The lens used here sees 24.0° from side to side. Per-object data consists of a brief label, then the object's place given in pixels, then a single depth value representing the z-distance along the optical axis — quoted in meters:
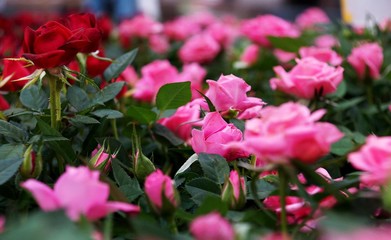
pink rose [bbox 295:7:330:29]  2.07
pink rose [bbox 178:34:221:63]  1.10
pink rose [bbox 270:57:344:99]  0.62
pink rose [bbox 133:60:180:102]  0.75
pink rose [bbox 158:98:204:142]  0.61
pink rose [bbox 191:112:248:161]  0.52
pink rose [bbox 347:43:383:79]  0.75
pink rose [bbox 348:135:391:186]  0.42
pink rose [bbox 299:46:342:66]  0.74
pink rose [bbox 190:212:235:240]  0.40
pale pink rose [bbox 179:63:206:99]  0.78
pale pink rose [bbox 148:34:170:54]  1.68
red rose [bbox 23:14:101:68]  0.52
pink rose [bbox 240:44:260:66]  1.02
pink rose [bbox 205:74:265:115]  0.55
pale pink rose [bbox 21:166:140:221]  0.42
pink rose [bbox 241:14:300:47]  1.06
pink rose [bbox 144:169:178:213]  0.46
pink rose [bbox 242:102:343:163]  0.42
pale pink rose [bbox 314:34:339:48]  1.17
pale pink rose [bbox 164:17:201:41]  1.84
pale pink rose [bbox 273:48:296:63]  1.05
